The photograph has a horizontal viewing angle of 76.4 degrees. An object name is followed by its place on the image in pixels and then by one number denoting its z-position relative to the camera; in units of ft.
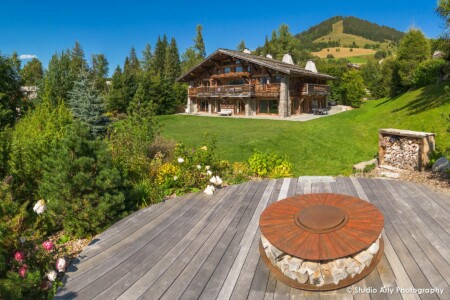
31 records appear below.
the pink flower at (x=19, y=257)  10.84
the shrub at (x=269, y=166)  25.16
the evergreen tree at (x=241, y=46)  222.89
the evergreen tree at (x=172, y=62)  198.71
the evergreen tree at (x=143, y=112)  33.79
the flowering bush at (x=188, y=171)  20.35
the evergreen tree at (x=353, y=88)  107.45
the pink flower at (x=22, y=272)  10.27
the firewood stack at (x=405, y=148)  25.68
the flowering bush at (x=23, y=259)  9.72
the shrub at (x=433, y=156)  25.34
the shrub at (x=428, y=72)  66.09
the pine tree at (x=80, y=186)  14.28
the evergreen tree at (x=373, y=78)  128.77
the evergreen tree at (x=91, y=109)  50.29
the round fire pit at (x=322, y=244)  9.70
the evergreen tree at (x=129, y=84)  101.40
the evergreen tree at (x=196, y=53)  188.20
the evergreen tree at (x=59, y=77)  79.82
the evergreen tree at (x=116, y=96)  101.19
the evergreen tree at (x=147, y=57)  245.04
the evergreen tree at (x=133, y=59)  274.44
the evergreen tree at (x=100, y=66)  233.27
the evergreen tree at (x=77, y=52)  241.96
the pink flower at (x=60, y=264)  10.75
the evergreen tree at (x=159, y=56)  221.66
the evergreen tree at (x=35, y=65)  242.62
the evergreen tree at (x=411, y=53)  74.43
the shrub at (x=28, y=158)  17.20
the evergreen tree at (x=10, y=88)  50.74
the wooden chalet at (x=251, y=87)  91.25
